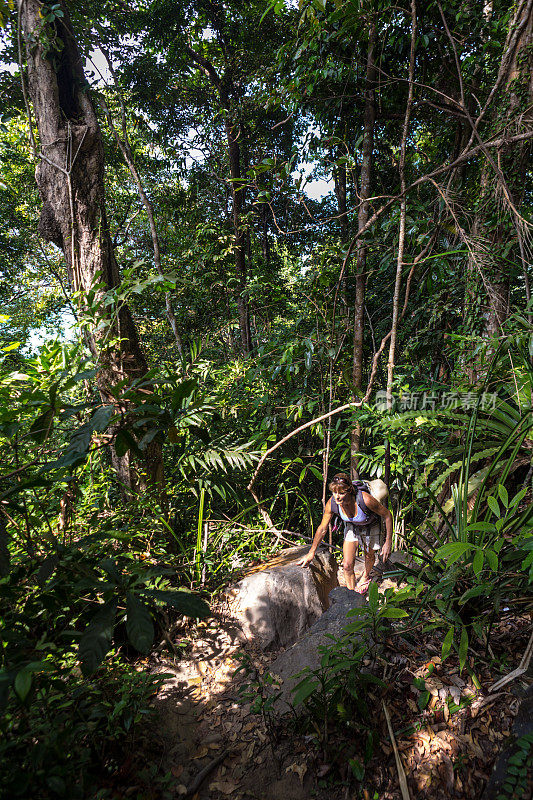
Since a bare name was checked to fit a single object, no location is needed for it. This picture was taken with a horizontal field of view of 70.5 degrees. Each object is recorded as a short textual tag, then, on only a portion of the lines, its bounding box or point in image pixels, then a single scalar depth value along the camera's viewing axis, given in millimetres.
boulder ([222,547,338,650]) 2555
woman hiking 2953
